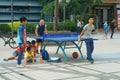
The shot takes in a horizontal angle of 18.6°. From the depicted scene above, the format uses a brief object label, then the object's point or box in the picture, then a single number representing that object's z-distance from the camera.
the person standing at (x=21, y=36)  12.50
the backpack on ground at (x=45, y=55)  14.29
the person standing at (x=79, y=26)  34.42
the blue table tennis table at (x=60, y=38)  13.92
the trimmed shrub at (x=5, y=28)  32.46
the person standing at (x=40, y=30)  15.74
